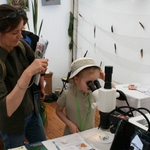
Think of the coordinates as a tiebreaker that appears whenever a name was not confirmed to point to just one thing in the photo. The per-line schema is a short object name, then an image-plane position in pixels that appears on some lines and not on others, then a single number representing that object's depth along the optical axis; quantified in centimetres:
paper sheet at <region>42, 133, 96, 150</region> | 112
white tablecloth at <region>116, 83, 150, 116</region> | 236
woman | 110
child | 150
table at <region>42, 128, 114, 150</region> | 113
